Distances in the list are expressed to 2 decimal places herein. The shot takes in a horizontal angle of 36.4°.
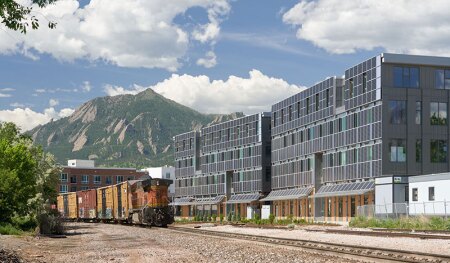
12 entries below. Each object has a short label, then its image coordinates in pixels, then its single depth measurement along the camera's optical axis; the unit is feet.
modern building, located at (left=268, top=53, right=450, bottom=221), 206.69
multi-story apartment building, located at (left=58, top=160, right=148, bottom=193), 575.38
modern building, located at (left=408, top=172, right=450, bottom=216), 170.40
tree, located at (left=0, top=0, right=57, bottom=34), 49.10
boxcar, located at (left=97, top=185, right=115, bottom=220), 214.07
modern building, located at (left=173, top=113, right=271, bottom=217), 313.73
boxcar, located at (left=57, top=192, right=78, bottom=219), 283.38
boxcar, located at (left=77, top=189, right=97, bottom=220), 244.22
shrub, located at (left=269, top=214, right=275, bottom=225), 230.62
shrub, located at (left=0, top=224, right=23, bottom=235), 132.48
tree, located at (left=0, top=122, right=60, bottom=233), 157.79
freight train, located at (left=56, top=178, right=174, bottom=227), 172.45
